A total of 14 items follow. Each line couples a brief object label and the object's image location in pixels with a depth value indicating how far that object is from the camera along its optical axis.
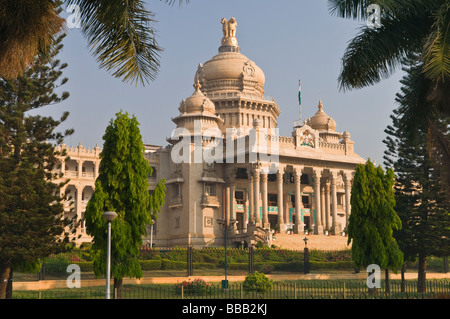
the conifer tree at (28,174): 27.45
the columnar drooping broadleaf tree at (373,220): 30.95
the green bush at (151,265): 37.88
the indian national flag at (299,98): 64.62
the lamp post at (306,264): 37.84
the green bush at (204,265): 38.69
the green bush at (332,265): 40.04
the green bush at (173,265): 38.22
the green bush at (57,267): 33.84
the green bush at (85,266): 36.50
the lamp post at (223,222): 54.72
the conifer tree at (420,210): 34.06
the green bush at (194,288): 26.72
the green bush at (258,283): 27.36
